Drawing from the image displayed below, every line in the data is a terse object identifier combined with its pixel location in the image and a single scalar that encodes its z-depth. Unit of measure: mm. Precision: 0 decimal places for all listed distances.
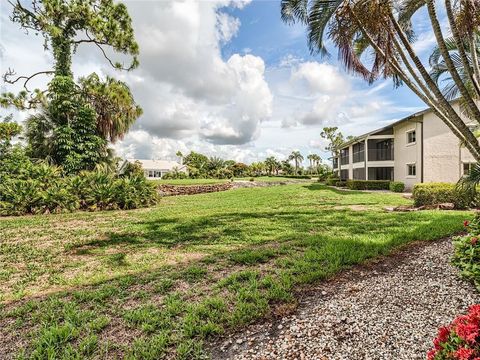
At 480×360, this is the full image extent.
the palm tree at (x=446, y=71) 7586
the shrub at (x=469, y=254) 3547
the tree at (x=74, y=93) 15180
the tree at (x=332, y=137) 50000
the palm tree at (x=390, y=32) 5410
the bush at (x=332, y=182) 31292
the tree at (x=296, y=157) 88838
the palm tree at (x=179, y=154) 70875
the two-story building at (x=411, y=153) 16969
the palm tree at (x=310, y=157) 85375
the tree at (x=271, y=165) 79288
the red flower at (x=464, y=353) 1515
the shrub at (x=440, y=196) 11012
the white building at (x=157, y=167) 60562
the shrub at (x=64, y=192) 11617
